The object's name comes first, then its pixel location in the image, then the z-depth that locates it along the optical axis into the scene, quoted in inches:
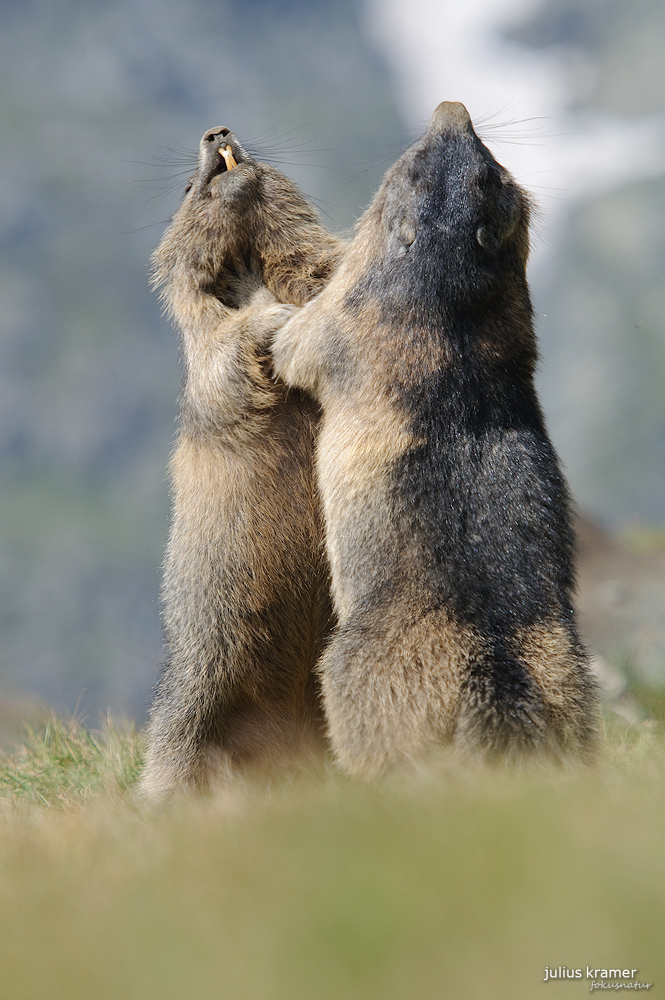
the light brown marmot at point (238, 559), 425.4
